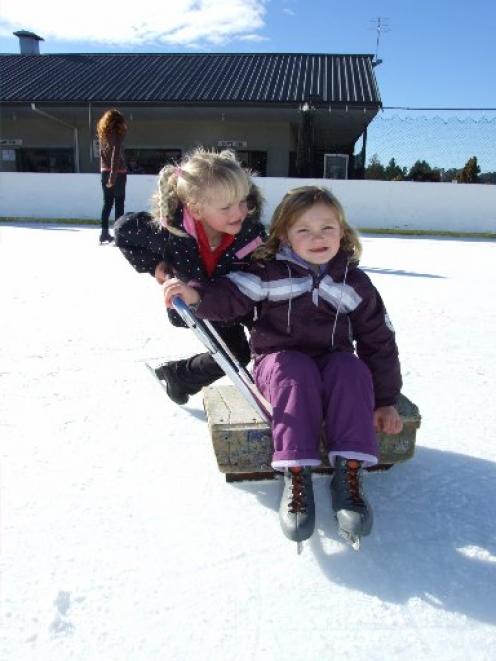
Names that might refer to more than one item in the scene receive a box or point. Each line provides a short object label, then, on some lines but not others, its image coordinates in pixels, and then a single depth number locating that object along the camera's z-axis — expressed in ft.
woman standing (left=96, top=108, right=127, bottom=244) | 17.44
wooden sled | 4.42
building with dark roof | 40.34
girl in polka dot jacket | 5.02
